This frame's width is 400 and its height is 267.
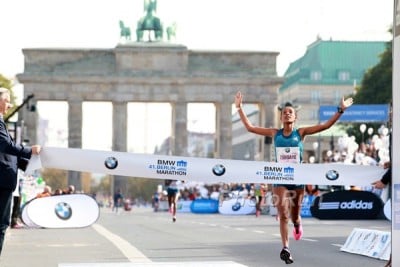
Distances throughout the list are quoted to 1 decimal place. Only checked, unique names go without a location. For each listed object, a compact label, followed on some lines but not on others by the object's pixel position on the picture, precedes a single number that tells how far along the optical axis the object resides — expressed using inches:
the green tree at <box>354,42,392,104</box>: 3469.5
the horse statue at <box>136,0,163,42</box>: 4345.5
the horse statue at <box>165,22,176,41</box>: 4343.0
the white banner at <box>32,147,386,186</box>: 606.5
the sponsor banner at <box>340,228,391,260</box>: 697.0
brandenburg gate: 4242.1
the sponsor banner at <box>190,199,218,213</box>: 2566.4
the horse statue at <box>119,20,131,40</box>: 4377.5
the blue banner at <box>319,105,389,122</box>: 2716.5
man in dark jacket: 494.3
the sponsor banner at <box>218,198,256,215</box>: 2136.7
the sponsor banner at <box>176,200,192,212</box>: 2844.5
